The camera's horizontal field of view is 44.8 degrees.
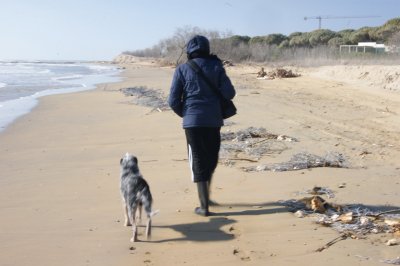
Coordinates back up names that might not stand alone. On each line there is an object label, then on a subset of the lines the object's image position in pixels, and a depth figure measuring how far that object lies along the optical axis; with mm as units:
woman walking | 5387
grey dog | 4801
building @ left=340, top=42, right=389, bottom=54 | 38744
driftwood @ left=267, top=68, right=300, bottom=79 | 26328
